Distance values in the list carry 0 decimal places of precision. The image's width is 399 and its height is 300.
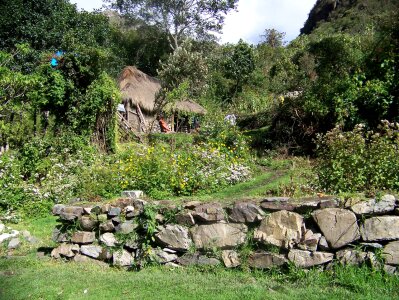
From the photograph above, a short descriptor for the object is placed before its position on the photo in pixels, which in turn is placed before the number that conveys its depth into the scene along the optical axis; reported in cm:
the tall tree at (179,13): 2880
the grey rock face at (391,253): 438
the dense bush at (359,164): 541
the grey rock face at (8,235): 673
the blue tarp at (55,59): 1329
